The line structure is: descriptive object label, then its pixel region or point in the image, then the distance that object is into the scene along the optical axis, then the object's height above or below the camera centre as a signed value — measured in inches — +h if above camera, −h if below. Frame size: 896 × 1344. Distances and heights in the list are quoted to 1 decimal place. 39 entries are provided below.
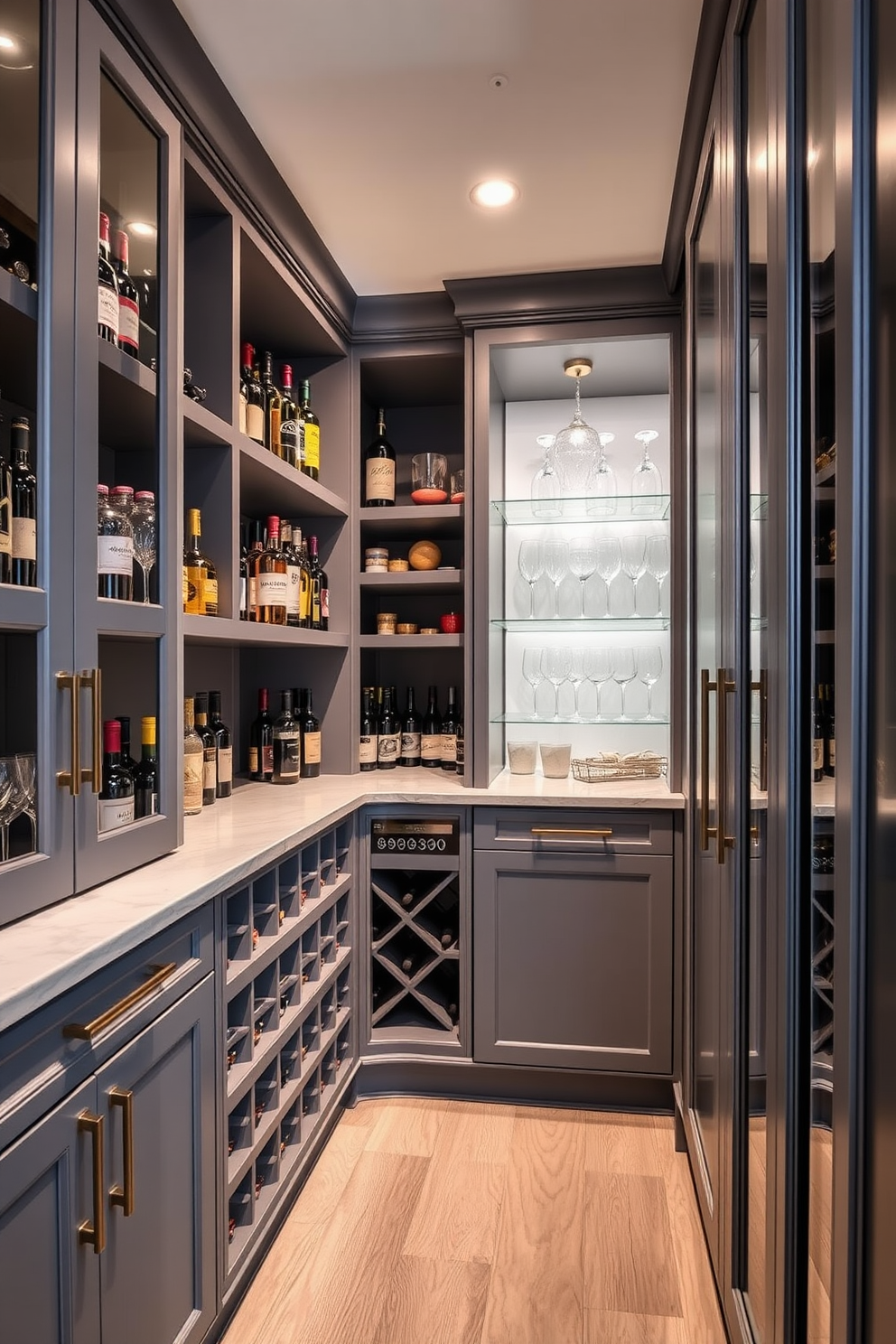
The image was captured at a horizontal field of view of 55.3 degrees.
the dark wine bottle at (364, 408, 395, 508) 116.6 +28.0
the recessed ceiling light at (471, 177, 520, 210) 84.9 +49.6
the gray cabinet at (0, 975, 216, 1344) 42.0 -29.2
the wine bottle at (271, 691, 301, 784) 105.7 -8.4
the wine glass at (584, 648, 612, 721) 112.1 +2.6
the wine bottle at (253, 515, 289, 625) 95.2 +10.9
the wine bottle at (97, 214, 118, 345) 57.5 +26.2
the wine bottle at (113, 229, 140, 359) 60.0 +26.9
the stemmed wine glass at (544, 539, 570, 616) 112.9 +16.4
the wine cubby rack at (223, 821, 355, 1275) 69.6 -31.0
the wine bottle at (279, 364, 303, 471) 100.0 +30.3
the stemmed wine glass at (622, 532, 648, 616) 109.1 +16.5
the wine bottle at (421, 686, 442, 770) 120.9 -8.6
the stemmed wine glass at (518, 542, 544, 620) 114.0 +16.5
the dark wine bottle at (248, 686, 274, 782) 108.6 -8.0
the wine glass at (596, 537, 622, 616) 109.9 +16.7
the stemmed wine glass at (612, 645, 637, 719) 110.0 +2.4
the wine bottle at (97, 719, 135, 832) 57.8 -7.2
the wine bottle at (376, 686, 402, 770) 119.0 -7.3
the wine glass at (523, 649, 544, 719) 116.6 +2.3
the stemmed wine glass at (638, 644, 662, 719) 109.5 +2.9
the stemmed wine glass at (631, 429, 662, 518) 109.0 +25.9
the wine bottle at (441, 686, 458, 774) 120.0 -7.3
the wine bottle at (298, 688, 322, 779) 112.7 -7.6
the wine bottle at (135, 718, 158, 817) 62.4 -6.6
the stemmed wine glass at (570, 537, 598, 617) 110.7 +16.2
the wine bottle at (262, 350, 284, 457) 97.4 +31.1
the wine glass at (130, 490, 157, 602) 62.0 +11.3
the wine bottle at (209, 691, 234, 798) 93.7 -8.2
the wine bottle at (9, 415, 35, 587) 49.1 +10.2
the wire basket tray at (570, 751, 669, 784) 107.8 -10.4
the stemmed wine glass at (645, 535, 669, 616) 108.4 +16.4
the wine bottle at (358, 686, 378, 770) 117.3 -7.7
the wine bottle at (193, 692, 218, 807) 90.7 -8.0
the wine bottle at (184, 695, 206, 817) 85.9 -8.3
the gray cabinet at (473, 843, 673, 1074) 100.0 -32.5
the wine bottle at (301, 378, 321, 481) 104.8 +30.4
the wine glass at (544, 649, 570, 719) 115.6 +2.3
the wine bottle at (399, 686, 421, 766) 121.3 -7.5
